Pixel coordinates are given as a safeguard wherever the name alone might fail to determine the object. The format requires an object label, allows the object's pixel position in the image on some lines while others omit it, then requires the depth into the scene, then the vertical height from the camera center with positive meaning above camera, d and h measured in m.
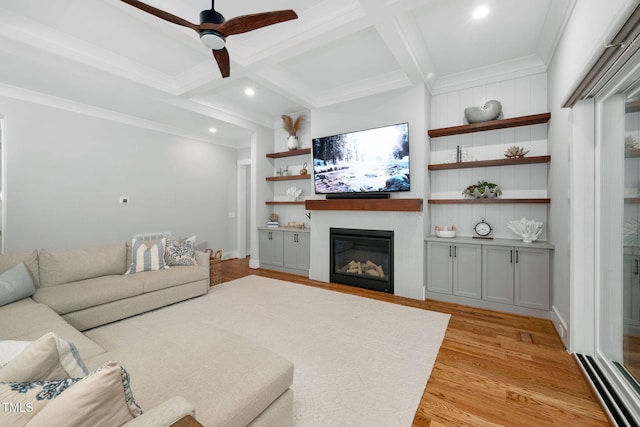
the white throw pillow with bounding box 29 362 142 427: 0.65 -0.48
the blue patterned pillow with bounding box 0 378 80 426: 0.65 -0.47
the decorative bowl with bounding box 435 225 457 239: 3.62 -0.27
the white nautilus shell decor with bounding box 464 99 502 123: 3.39 +1.23
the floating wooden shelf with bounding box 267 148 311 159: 4.97 +1.11
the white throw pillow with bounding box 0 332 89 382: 0.76 -0.44
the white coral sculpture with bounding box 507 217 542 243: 3.18 -0.22
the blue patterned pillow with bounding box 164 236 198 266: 3.68 -0.57
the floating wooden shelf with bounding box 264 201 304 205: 5.21 +0.17
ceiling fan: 1.84 +1.32
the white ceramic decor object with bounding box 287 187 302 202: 5.30 +0.36
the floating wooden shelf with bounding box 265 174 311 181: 5.05 +0.65
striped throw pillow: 3.39 -0.56
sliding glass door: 1.65 -0.15
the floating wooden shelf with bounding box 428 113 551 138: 3.15 +1.05
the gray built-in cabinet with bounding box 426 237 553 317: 2.98 -0.73
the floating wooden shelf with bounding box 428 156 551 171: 3.12 +0.59
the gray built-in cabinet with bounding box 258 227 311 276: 4.82 -0.69
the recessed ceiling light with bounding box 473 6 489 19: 2.42 +1.78
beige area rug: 1.71 -1.18
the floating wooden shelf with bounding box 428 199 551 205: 3.12 +0.12
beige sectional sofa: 1.15 -0.77
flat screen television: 3.68 +0.72
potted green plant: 3.44 +0.26
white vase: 5.12 +1.28
